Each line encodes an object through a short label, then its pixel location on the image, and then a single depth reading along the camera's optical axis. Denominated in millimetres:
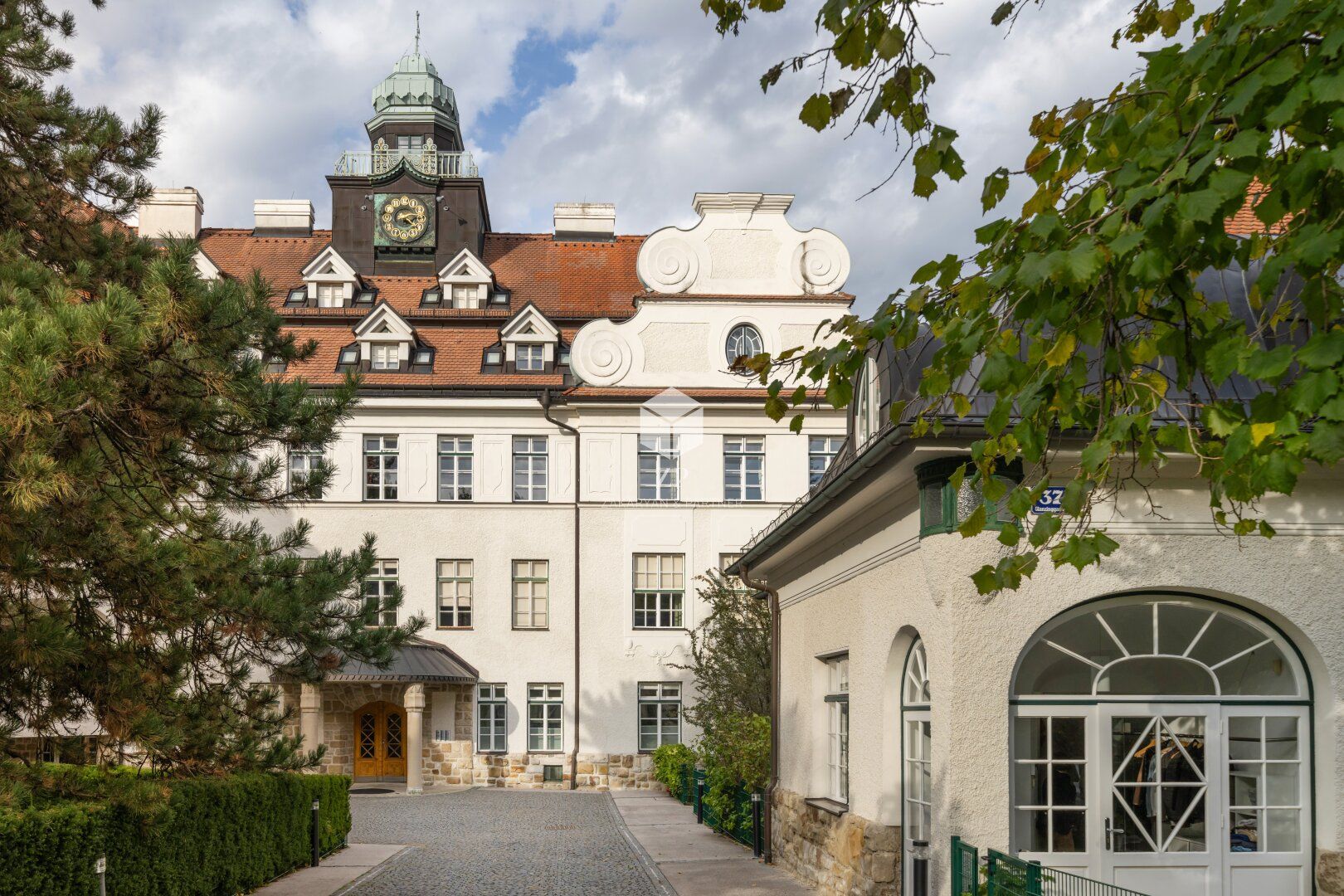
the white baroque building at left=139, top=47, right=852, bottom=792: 33844
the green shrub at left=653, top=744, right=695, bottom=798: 30562
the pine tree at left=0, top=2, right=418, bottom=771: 7988
